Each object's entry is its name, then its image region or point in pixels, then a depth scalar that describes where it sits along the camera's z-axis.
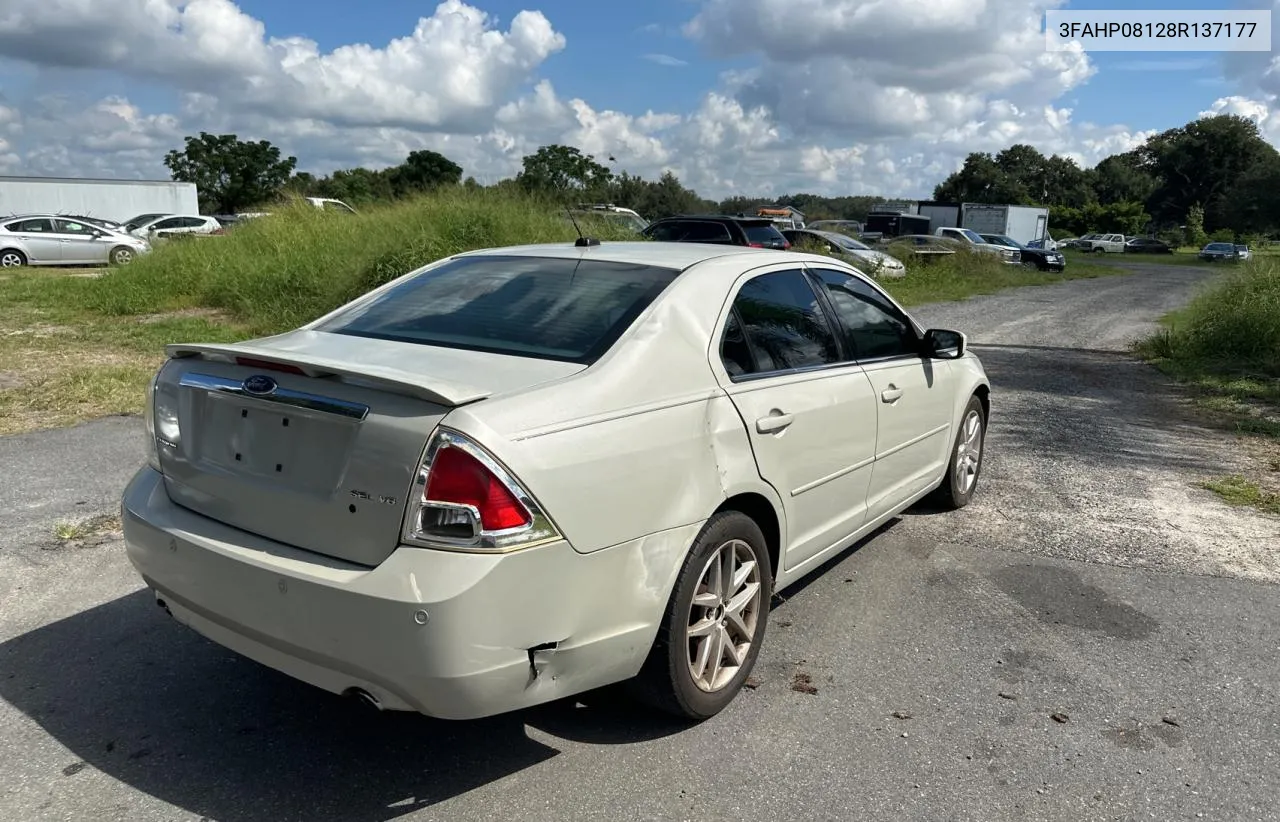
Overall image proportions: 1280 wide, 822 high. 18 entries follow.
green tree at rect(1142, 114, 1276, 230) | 87.75
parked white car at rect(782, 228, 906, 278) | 24.48
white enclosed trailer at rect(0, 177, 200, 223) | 36.72
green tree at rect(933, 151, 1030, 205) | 95.91
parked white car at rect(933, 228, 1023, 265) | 33.38
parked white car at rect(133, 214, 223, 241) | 27.41
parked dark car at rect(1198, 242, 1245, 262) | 50.73
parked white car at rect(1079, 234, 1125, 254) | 65.25
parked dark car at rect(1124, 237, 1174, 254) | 67.06
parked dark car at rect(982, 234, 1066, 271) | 36.25
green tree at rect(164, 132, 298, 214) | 66.06
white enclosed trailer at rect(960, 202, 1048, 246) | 47.72
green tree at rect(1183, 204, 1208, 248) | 55.54
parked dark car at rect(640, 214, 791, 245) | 18.52
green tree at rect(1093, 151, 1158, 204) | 98.88
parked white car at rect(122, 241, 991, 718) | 2.49
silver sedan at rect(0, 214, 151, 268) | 24.08
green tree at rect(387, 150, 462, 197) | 58.30
